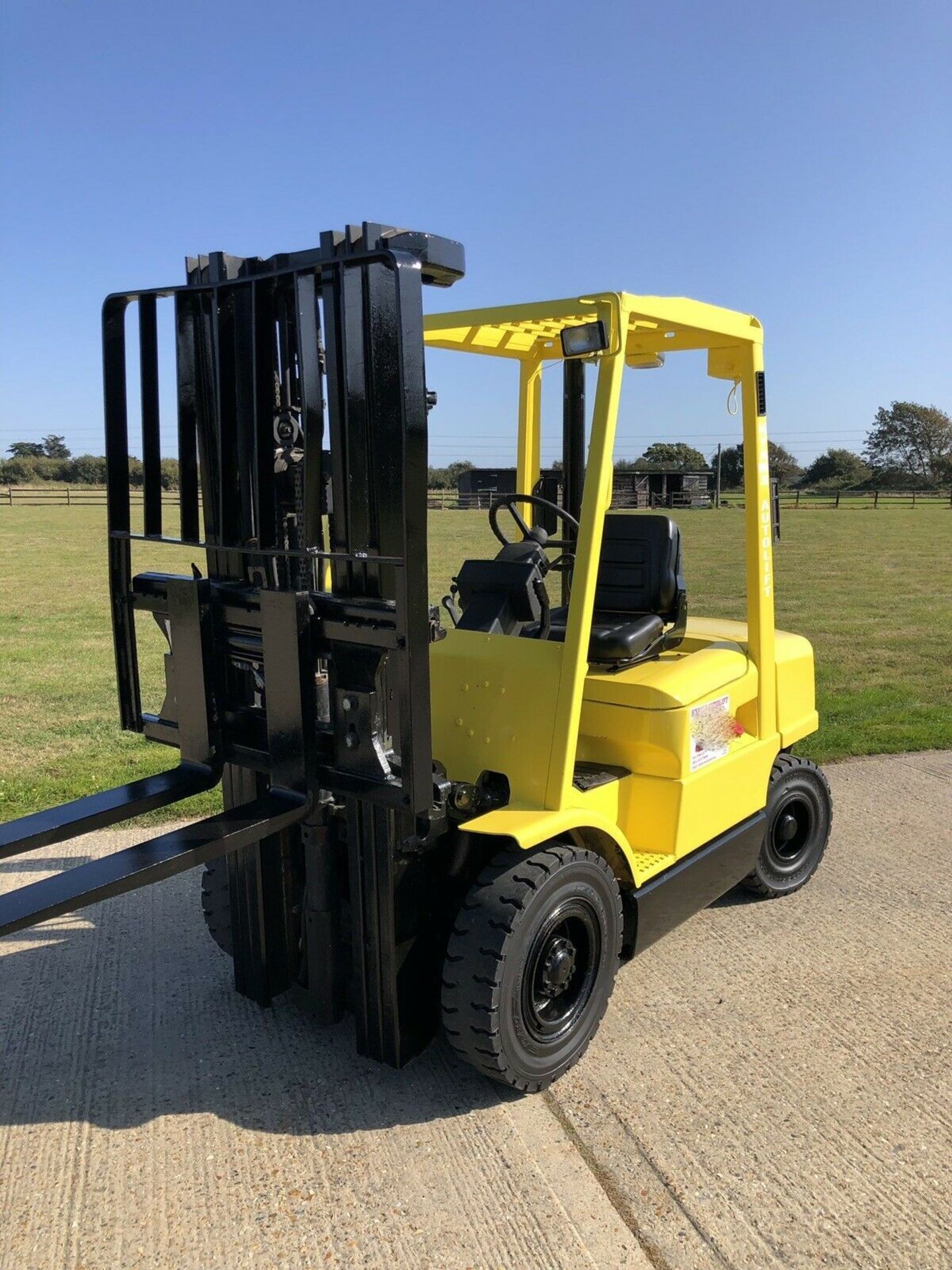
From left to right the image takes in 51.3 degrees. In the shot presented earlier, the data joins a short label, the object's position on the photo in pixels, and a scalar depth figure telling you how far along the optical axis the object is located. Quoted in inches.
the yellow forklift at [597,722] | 126.1
